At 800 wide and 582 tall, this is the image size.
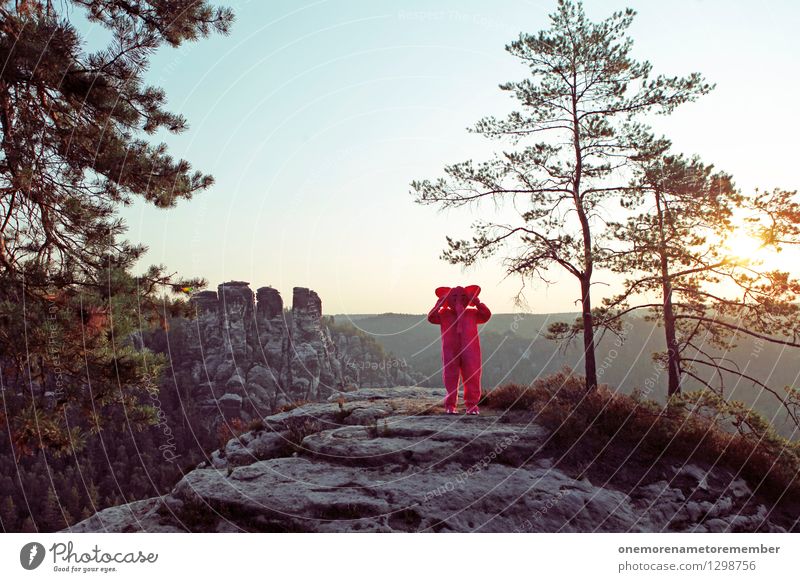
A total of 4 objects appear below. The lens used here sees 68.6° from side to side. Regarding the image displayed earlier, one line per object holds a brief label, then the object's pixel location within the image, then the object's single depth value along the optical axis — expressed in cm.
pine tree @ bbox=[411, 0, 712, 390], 1267
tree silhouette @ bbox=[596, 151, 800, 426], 1228
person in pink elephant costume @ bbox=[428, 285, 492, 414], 1116
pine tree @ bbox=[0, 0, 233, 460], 796
